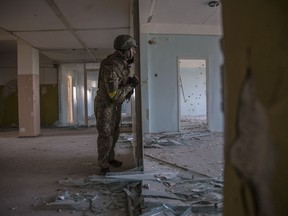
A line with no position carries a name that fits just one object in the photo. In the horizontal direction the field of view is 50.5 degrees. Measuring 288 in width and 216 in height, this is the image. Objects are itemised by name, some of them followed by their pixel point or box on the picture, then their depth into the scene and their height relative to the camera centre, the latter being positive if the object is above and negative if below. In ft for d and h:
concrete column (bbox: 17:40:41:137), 26.37 +1.48
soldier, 10.52 +0.59
